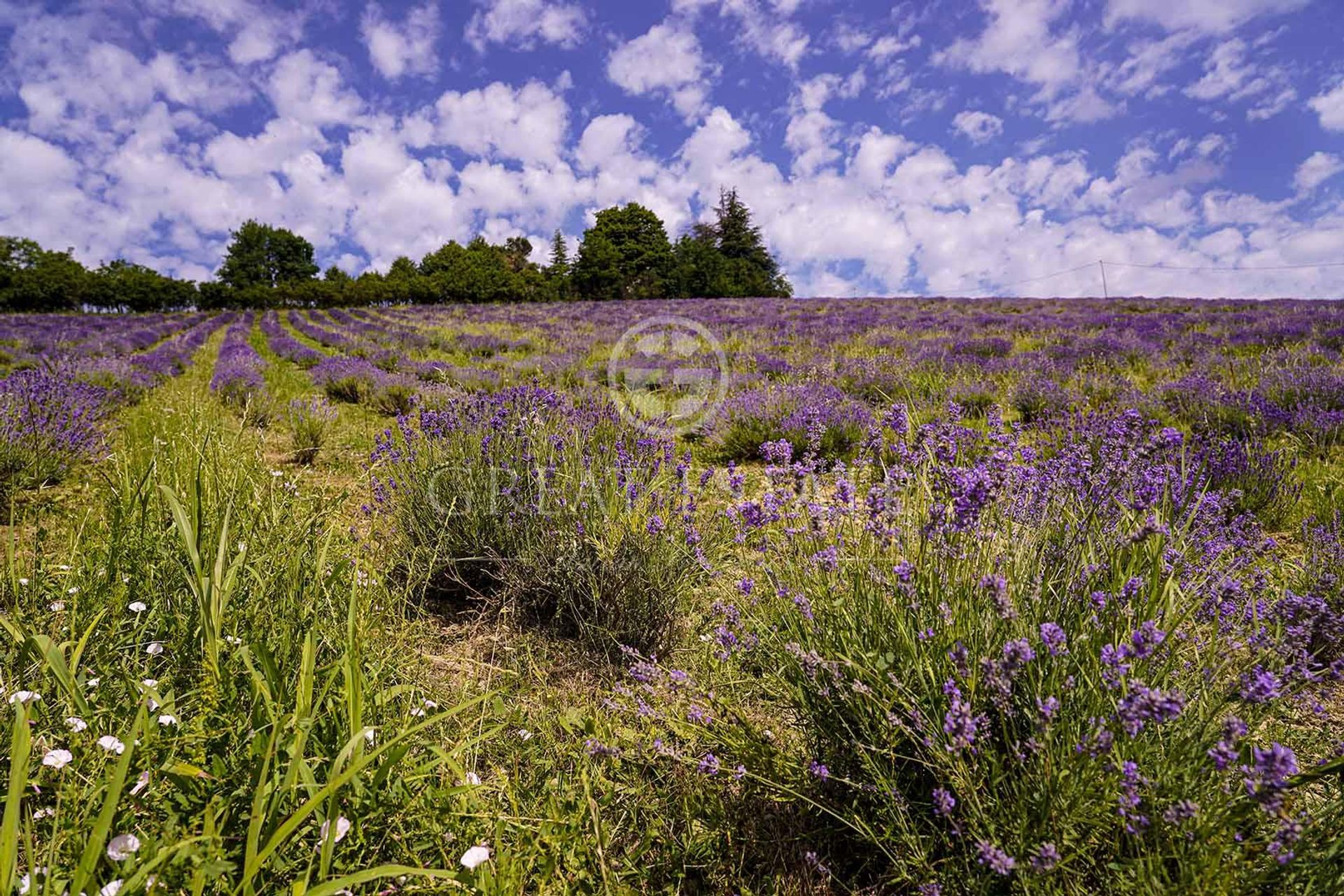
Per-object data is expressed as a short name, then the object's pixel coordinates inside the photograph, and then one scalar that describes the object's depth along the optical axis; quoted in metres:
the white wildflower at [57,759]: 1.17
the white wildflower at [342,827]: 1.14
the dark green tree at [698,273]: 41.66
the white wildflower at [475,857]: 1.20
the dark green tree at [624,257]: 44.25
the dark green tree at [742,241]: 51.03
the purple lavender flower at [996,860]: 0.99
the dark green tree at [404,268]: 57.01
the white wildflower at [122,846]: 1.06
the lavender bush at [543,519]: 2.47
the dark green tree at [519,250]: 65.25
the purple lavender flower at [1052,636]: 1.12
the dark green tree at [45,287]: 43.53
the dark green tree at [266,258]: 62.53
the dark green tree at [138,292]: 46.78
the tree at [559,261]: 51.19
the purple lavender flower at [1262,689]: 0.99
